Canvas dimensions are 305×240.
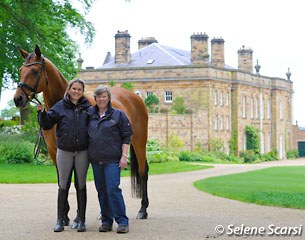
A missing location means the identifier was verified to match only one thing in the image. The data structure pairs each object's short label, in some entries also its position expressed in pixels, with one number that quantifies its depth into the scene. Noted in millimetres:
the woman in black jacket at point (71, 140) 9445
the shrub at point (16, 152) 29516
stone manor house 54025
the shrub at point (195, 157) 45438
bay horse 9375
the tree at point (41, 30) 24389
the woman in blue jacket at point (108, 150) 9391
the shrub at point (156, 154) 35781
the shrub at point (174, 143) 49562
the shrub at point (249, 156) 57906
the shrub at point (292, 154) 69500
